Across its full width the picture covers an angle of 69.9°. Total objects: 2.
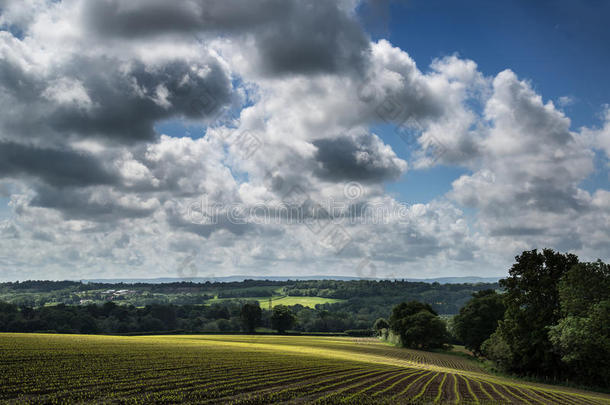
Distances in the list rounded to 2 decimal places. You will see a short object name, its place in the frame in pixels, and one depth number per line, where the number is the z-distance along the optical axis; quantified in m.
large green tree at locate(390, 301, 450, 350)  132.12
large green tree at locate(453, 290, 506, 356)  110.62
